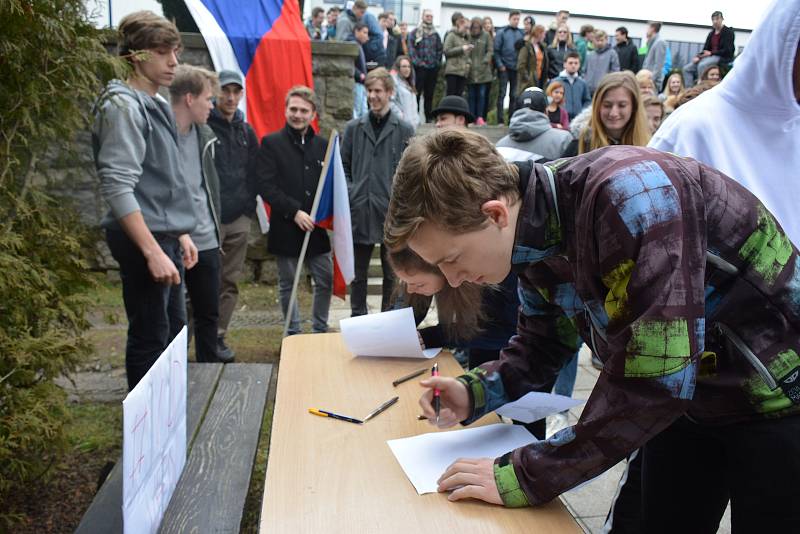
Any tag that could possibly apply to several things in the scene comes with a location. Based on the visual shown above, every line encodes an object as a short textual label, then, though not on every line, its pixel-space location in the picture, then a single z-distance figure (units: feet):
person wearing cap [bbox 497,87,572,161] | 12.84
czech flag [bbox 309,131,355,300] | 13.43
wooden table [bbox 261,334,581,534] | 3.91
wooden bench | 4.98
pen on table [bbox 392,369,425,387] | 6.16
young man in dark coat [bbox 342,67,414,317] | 14.90
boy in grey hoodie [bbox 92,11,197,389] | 8.55
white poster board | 3.88
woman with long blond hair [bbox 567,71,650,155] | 11.72
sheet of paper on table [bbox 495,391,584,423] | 5.15
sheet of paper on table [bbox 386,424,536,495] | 4.50
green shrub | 6.77
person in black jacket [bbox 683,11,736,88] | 31.73
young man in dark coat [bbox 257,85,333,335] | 14.29
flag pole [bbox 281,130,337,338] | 12.84
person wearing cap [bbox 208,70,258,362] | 14.96
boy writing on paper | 3.18
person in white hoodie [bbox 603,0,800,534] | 4.96
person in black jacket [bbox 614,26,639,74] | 33.12
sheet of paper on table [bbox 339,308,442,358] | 6.65
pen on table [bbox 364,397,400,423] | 5.46
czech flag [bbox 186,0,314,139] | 20.36
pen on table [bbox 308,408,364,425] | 5.34
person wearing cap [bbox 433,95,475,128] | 13.98
